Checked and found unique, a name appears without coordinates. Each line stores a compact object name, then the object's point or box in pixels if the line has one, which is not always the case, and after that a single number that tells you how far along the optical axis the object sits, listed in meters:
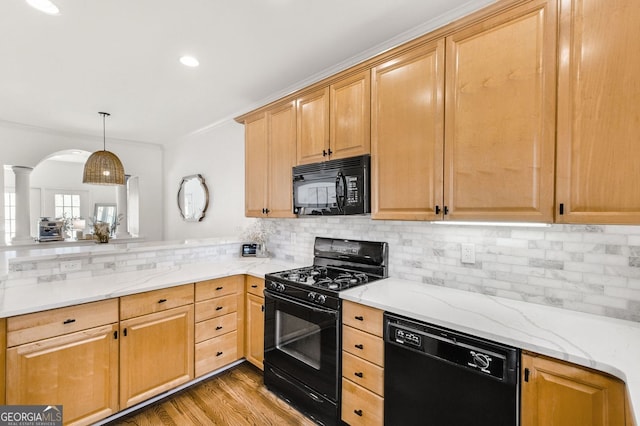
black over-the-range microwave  2.09
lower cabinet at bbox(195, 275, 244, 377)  2.46
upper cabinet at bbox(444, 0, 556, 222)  1.39
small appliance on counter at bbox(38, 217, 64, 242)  5.21
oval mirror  4.39
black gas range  1.94
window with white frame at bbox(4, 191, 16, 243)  5.85
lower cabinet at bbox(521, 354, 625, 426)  1.06
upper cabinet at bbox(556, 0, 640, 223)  1.20
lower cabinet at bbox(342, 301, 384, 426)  1.73
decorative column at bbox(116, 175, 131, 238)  5.45
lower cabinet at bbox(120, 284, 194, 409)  2.07
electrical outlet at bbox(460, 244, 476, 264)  1.90
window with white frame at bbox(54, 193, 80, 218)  7.56
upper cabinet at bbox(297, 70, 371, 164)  2.13
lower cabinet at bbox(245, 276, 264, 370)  2.57
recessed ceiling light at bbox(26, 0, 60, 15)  1.79
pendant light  3.58
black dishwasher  1.28
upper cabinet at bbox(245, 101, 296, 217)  2.66
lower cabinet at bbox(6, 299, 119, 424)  1.67
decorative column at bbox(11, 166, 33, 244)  4.39
